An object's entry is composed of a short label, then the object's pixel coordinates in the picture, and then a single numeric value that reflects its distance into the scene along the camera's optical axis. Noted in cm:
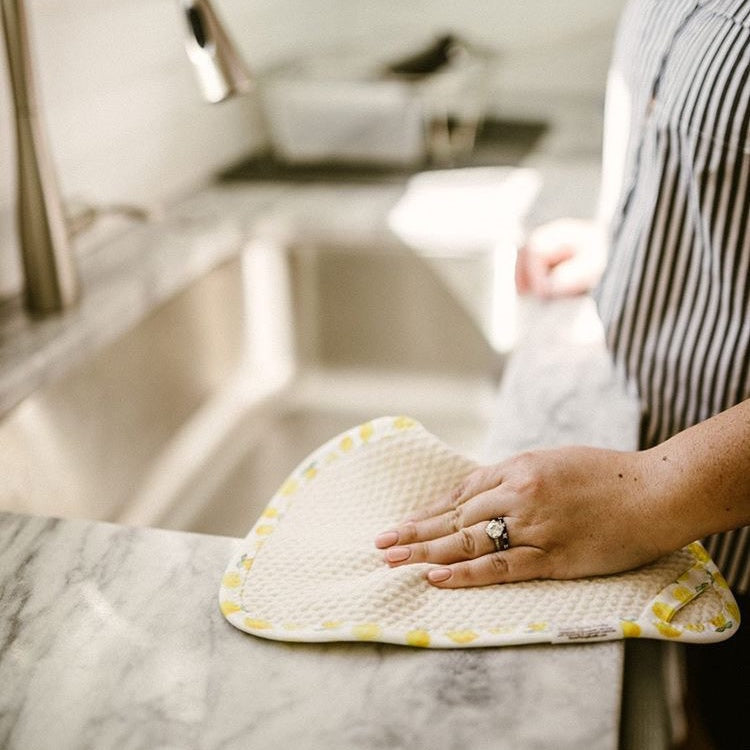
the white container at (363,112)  151
